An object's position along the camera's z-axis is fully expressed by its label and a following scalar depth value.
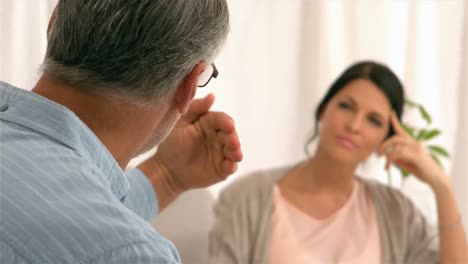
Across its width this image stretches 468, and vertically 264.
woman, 2.20
